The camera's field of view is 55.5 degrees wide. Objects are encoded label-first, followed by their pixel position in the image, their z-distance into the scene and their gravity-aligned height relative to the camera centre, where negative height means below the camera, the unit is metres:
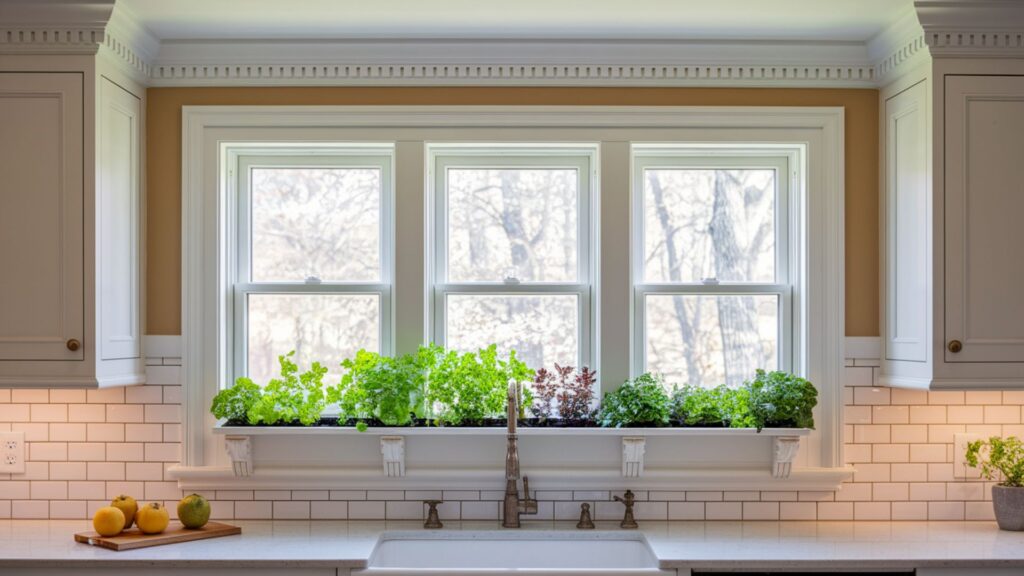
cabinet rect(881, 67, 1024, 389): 2.81 +0.19
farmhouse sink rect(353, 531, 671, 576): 2.97 -0.78
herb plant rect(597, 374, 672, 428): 3.06 -0.35
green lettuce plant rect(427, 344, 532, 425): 3.06 -0.28
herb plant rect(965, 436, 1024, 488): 3.04 -0.52
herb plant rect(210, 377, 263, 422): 3.04 -0.32
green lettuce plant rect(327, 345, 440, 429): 3.01 -0.28
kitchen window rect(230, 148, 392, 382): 3.29 +0.14
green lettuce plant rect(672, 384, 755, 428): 3.09 -0.36
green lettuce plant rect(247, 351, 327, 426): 3.05 -0.33
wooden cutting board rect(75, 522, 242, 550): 2.72 -0.69
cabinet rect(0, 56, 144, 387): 2.77 +0.21
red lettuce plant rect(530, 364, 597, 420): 3.12 -0.32
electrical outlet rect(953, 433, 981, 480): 3.20 -0.53
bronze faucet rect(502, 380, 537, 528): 2.99 -0.58
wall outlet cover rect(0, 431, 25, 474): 3.15 -0.48
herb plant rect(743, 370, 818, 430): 3.04 -0.34
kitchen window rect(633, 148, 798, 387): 3.30 +0.11
